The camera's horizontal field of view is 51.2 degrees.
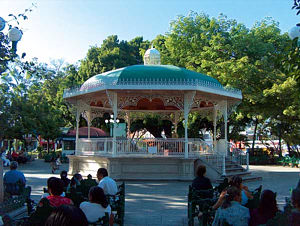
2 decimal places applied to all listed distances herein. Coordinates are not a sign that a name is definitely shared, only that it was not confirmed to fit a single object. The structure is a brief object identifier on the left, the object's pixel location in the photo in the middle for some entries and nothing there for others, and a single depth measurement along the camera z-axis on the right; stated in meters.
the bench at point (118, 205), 6.67
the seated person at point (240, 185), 5.85
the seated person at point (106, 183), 7.25
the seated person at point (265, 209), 4.51
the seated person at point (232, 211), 4.60
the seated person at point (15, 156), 28.04
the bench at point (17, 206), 5.45
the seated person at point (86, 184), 6.87
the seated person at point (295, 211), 3.26
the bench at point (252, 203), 5.49
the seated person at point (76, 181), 7.43
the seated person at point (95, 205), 4.70
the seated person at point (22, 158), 28.05
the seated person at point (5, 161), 24.23
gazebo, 15.12
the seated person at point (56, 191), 4.58
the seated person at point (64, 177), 7.60
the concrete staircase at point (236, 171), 16.11
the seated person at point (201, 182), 7.32
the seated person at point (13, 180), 7.59
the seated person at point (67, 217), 2.07
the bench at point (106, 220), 3.96
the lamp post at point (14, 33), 7.29
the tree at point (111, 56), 35.25
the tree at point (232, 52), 22.75
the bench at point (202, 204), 5.79
